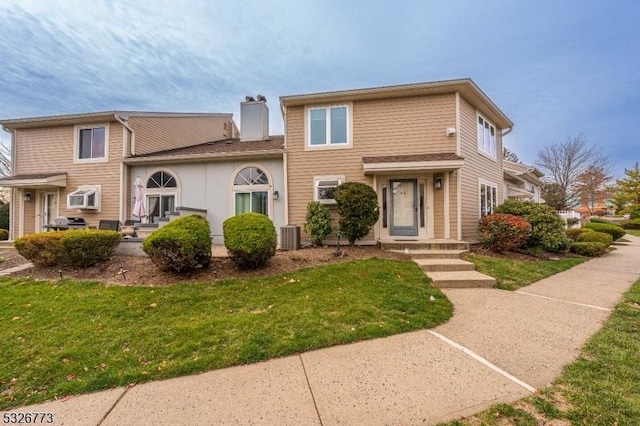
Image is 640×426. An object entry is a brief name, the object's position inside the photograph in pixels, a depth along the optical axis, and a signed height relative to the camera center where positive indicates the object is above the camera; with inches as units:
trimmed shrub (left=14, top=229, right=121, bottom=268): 266.8 -27.2
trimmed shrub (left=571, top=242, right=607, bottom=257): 412.2 -49.5
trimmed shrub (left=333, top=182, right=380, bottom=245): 332.3 +10.5
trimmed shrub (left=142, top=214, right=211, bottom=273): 230.6 -22.0
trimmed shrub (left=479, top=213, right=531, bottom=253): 350.6 -19.6
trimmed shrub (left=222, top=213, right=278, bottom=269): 240.1 -18.8
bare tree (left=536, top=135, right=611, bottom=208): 1146.0 +224.8
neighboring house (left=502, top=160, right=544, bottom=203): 599.5 +86.0
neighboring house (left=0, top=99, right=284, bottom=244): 434.6 +75.4
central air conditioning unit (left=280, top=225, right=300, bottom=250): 374.6 -27.5
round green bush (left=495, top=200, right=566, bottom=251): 370.3 -14.3
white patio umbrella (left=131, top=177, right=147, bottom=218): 392.5 +21.8
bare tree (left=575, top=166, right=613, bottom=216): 1176.2 +144.5
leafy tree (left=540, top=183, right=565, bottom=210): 1160.0 +86.0
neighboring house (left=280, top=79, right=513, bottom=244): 382.3 +94.7
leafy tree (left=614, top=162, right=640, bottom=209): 1222.3 +119.3
